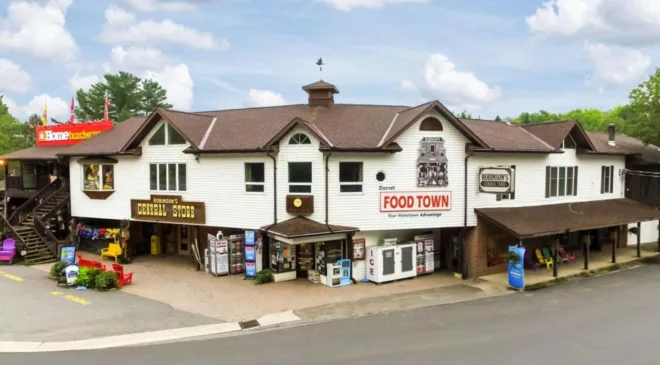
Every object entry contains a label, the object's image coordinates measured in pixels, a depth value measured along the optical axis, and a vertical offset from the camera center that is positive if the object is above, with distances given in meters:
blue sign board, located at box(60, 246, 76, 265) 21.81 -4.24
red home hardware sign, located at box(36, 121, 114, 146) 28.66 +2.24
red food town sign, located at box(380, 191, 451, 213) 19.72 -1.55
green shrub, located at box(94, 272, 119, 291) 18.08 -4.57
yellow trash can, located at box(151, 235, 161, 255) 25.98 -4.48
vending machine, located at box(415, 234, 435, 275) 20.98 -4.09
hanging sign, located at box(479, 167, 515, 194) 19.17 -0.64
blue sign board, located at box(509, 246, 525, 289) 18.68 -4.36
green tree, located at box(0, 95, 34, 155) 55.16 +4.77
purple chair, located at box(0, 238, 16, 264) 23.58 -4.36
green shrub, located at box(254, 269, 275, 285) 19.38 -4.75
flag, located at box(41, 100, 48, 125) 33.30 +3.79
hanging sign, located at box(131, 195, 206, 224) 21.47 -2.13
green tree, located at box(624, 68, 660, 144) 30.30 +3.69
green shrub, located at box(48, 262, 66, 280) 19.53 -4.45
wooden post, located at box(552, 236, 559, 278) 20.66 -4.33
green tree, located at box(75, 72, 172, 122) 61.97 +9.41
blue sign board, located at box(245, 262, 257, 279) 20.30 -4.62
